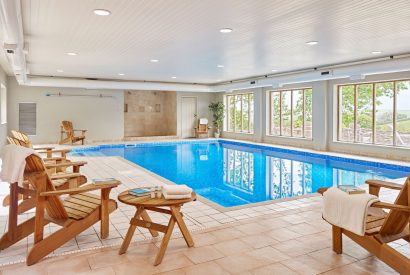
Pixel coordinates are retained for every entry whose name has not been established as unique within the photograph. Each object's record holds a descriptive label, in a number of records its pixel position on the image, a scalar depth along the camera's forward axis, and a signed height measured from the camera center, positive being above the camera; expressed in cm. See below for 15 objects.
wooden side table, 256 -76
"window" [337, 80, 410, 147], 827 +33
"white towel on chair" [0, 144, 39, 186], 249 -29
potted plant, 1471 +51
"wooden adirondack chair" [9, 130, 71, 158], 426 -19
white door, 1493 +43
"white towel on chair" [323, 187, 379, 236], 231 -63
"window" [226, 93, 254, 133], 1367 +56
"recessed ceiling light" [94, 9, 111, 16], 395 +139
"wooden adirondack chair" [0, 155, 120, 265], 254 -75
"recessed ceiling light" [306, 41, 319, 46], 569 +144
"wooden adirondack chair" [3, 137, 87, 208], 343 -58
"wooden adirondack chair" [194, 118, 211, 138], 1486 -8
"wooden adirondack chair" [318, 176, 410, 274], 217 -77
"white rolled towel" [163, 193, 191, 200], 265 -58
